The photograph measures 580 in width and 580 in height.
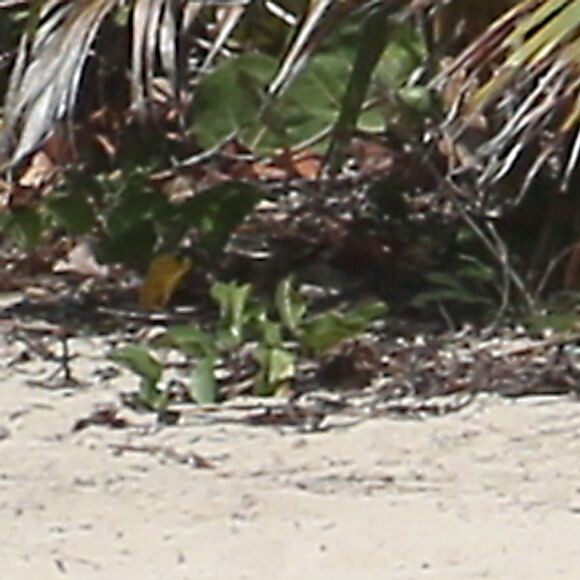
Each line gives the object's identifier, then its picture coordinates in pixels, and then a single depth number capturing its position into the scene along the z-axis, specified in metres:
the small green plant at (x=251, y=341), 8.35
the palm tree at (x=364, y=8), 7.95
